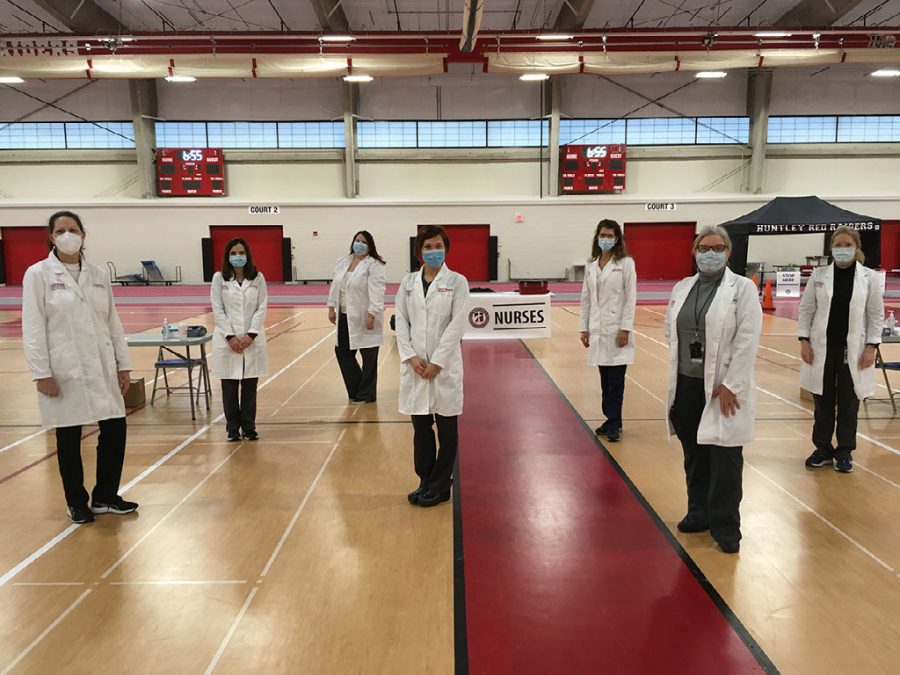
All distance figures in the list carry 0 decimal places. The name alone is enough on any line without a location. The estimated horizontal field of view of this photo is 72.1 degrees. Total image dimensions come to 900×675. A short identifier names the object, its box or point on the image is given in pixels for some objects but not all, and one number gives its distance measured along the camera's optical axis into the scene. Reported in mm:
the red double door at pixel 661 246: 22812
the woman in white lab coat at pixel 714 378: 3232
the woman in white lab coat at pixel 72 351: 3619
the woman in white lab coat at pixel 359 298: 6461
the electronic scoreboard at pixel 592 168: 21812
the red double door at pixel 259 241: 22531
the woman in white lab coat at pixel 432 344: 3904
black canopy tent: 14562
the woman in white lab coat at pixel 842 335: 4367
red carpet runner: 2562
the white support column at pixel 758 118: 21062
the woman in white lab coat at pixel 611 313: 5309
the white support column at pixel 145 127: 21125
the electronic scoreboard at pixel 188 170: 21750
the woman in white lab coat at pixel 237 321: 5359
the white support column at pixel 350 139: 21406
